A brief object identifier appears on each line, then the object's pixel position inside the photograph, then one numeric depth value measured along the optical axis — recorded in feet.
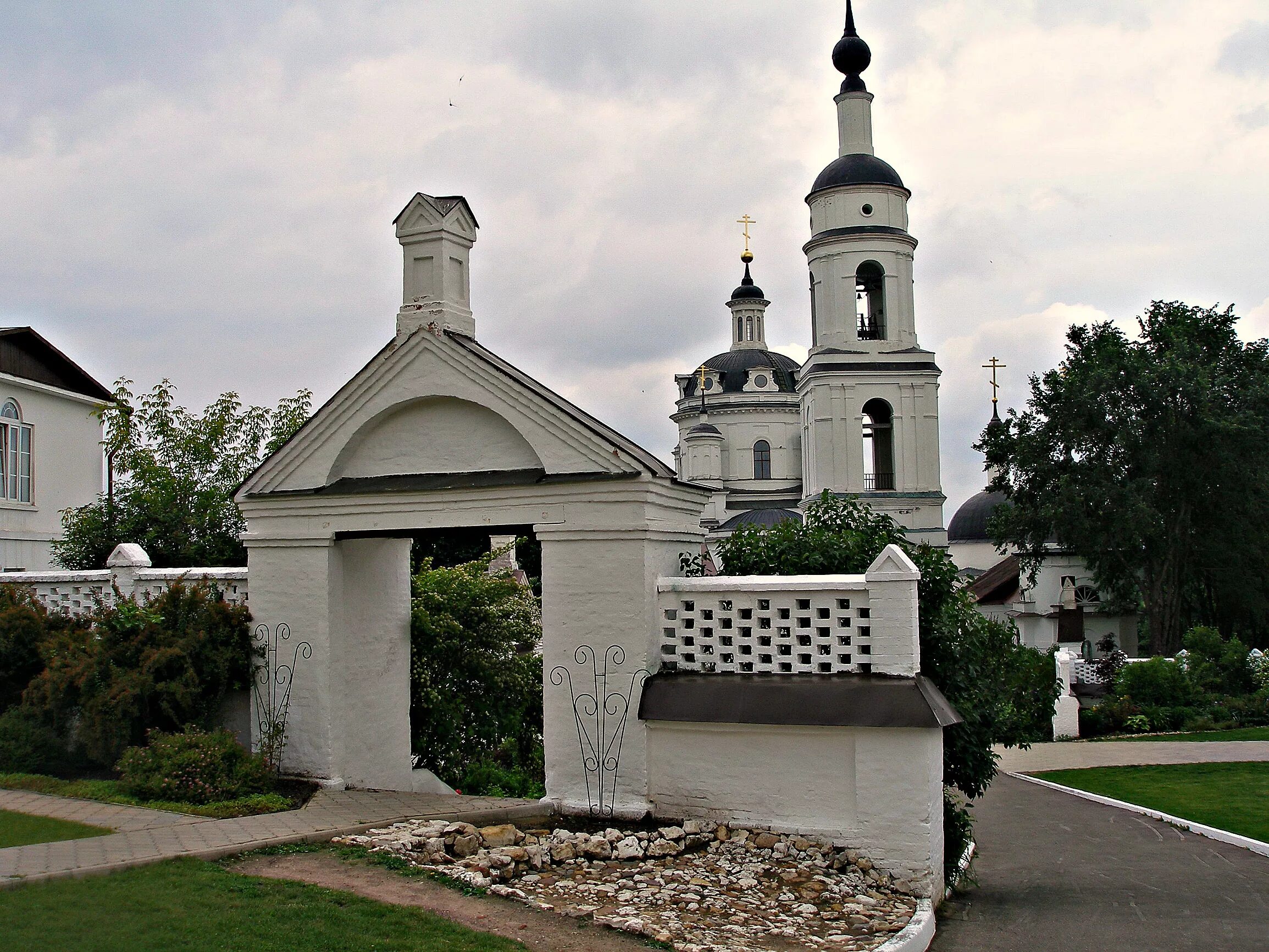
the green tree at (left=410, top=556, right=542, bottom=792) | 41.57
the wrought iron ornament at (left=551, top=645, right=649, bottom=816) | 28.76
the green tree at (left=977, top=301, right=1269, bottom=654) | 98.68
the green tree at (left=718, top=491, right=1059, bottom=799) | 29.01
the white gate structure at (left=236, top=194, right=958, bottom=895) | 26.25
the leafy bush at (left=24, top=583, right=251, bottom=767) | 31.99
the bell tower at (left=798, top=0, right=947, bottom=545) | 137.80
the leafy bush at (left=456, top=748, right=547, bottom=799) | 40.32
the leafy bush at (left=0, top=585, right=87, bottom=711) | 35.81
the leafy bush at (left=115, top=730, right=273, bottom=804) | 29.50
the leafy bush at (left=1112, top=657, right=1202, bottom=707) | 76.84
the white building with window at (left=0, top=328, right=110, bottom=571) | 69.05
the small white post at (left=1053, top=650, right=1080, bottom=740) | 77.51
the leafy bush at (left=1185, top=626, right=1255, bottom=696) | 77.61
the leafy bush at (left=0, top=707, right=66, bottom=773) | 33.27
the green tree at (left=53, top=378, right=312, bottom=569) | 52.16
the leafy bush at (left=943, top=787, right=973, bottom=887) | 28.68
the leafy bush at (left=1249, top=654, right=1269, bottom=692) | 76.33
